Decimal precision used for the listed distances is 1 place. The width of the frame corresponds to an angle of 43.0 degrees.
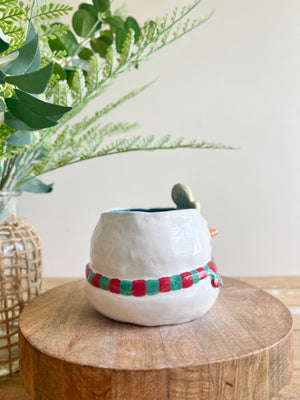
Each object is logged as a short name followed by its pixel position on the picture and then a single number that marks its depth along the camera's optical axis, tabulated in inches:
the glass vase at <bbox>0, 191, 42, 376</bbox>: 21.7
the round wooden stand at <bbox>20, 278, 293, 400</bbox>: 14.0
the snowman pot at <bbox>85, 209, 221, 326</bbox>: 17.6
